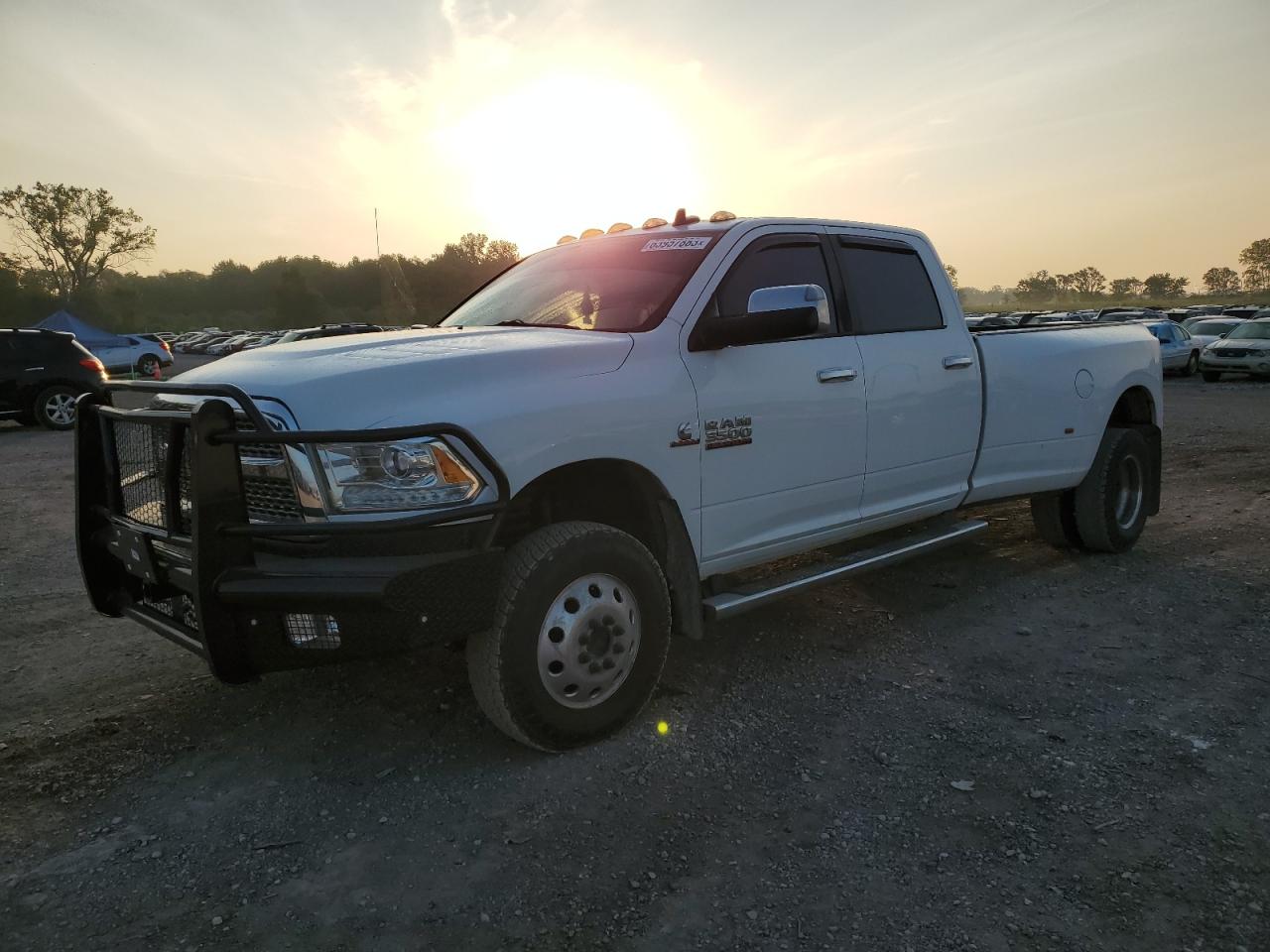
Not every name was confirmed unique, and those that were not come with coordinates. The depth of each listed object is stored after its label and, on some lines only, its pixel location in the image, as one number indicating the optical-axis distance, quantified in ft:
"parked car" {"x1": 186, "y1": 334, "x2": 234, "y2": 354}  195.93
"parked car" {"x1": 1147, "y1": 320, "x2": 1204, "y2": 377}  79.15
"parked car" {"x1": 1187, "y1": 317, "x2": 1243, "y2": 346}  84.53
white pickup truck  9.07
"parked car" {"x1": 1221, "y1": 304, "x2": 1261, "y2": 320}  113.77
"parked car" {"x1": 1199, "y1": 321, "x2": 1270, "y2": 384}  71.46
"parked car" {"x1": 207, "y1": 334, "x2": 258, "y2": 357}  169.95
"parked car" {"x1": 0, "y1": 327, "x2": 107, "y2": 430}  45.75
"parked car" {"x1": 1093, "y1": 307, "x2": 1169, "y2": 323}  87.69
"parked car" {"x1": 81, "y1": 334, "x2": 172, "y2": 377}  105.09
